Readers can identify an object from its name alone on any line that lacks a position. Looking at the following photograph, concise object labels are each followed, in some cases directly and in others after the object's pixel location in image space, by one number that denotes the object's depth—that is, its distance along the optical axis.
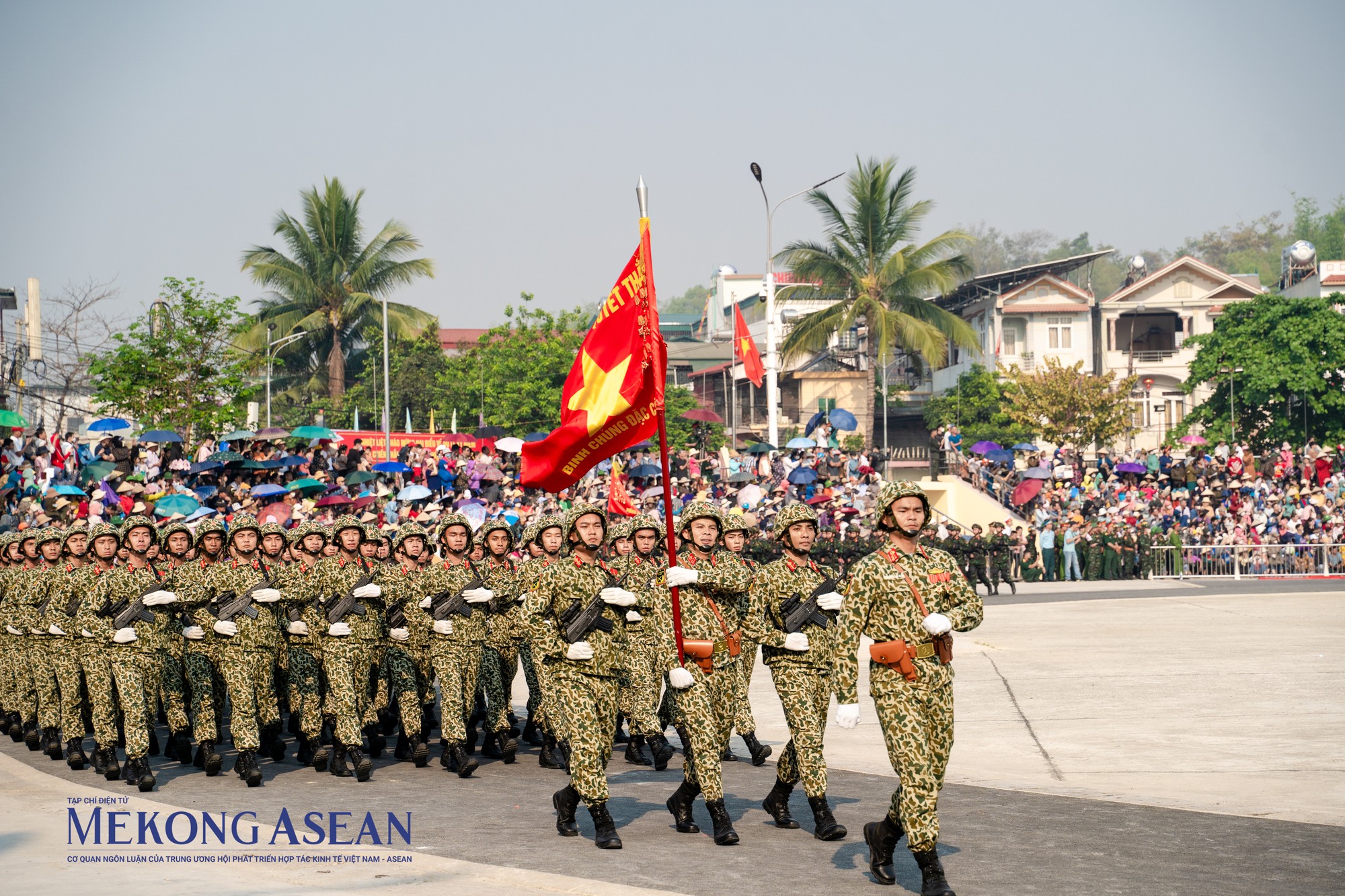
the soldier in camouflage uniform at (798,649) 8.61
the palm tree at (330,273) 51.44
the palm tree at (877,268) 45.31
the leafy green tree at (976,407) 55.88
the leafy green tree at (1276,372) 48.66
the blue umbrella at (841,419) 38.59
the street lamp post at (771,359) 34.62
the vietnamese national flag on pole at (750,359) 38.44
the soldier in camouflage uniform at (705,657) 8.45
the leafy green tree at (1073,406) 53.81
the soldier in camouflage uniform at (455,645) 11.49
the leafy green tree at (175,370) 35.78
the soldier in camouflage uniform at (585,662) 8.55
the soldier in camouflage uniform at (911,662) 7.16
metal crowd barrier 34.28
